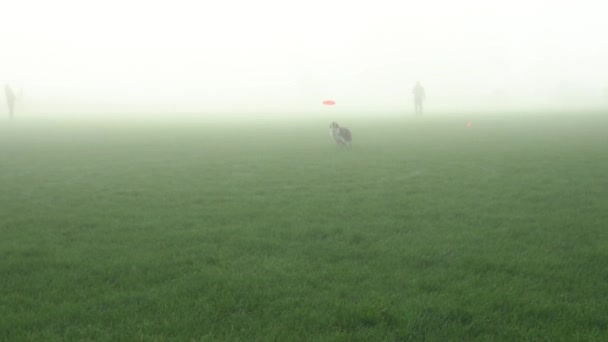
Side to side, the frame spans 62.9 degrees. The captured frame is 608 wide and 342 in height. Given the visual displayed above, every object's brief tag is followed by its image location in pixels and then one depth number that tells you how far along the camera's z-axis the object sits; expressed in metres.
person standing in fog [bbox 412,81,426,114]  52.81
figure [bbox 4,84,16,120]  48.97
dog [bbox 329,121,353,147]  21.52
